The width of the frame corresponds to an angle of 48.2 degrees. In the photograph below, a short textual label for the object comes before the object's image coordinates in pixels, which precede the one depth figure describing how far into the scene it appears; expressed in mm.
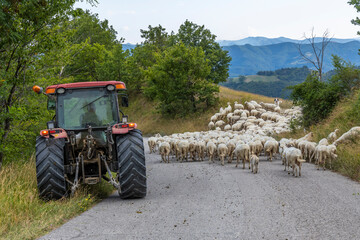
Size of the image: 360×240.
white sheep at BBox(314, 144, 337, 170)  12977
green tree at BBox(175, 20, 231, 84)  50062
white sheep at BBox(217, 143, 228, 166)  15410
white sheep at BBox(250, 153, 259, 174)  12533
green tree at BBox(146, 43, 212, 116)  36375
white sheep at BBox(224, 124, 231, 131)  28622
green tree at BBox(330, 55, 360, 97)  21109
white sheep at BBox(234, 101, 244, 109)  32750
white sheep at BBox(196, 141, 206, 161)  17000
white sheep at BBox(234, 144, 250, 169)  14250
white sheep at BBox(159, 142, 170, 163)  17156
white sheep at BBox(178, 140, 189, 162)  17094
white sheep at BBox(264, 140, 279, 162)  15938
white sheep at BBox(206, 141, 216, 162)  16366
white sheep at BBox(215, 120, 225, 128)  31100
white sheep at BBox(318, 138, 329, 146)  14281
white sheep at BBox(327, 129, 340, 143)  15820
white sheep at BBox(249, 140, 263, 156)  15547
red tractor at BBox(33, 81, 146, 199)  8242
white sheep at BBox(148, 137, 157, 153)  21750
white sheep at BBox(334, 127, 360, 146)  14492
